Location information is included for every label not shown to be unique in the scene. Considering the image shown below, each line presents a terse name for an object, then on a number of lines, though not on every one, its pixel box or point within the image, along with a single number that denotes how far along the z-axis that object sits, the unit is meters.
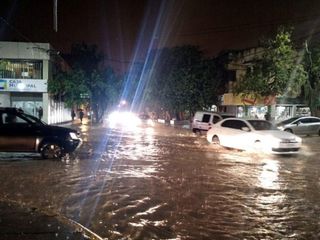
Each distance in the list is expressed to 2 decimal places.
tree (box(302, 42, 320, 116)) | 20.85
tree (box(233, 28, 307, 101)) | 20.34
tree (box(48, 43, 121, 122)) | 33.43
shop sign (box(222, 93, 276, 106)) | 23.62
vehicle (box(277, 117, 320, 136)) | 19.05
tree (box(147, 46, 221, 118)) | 29.19
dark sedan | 9.35
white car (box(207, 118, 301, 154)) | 11.12
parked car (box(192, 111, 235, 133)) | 18.52
